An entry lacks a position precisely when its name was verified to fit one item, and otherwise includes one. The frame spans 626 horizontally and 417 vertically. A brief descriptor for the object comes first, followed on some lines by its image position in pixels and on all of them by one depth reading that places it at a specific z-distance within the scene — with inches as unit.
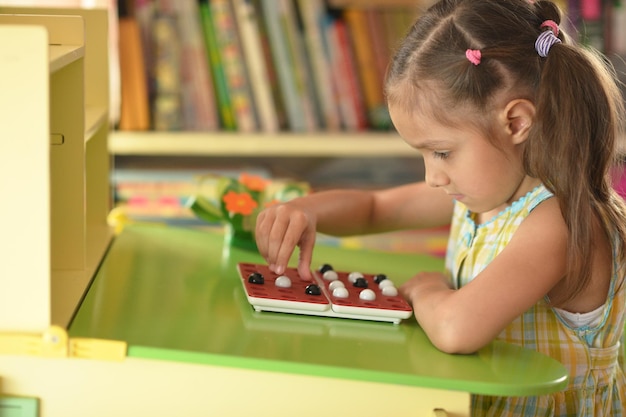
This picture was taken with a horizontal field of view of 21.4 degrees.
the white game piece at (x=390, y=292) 75.7
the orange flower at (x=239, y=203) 89.6
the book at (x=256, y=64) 116.0
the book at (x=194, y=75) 116.3
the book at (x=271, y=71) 117.4
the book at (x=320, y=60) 117.1
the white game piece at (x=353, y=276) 77.7
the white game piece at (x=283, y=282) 75.5
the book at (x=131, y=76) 115.3
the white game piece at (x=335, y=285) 75.8
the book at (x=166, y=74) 116.4
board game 73.4
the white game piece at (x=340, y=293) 74.6
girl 73.5
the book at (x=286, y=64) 116.6
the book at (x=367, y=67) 118.2
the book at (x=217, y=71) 116.5
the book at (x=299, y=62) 116.9
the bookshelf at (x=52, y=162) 66.0
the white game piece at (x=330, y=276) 78.1
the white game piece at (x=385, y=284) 76.5
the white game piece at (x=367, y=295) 74.5
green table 67.6
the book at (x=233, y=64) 116.0
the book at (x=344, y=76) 117.6
